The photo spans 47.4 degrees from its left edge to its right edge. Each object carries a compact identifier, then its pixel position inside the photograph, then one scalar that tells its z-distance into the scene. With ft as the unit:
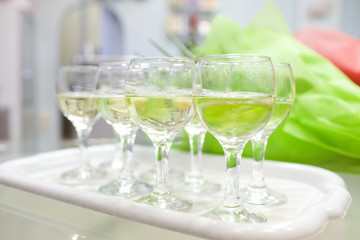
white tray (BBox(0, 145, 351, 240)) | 1.39
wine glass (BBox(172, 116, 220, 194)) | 2.45
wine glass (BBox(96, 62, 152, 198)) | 2.37
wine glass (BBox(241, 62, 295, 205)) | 2.19
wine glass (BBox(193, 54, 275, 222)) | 1.62
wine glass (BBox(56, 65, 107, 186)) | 2.85
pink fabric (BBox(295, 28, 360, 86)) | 3.36
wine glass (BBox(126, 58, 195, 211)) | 1.89
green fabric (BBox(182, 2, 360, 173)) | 2.76
